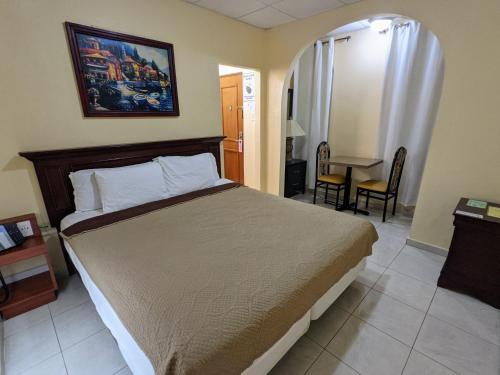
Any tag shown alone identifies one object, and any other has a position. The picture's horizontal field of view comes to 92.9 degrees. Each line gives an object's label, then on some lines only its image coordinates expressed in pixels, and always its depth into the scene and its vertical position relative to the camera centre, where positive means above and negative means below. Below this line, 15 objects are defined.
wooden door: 4.00 +0.01
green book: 1.96 -0.70
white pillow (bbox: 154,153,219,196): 2.45 -0.53
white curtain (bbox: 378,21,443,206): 2.85 +0.25
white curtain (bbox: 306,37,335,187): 3.70 +0.38
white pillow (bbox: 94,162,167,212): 2.01 -0.55
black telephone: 1.69 -0.79
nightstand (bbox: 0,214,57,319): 1.69 -1.25
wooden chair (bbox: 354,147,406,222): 3.01 -0.87
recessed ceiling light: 2.79 +1.11
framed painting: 1.99 +0.44
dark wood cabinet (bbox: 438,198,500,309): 1.76 -1.04
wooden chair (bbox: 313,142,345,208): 3.55 -0.85
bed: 0.96 -0.78
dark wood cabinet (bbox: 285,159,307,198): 4.00 -0.95
